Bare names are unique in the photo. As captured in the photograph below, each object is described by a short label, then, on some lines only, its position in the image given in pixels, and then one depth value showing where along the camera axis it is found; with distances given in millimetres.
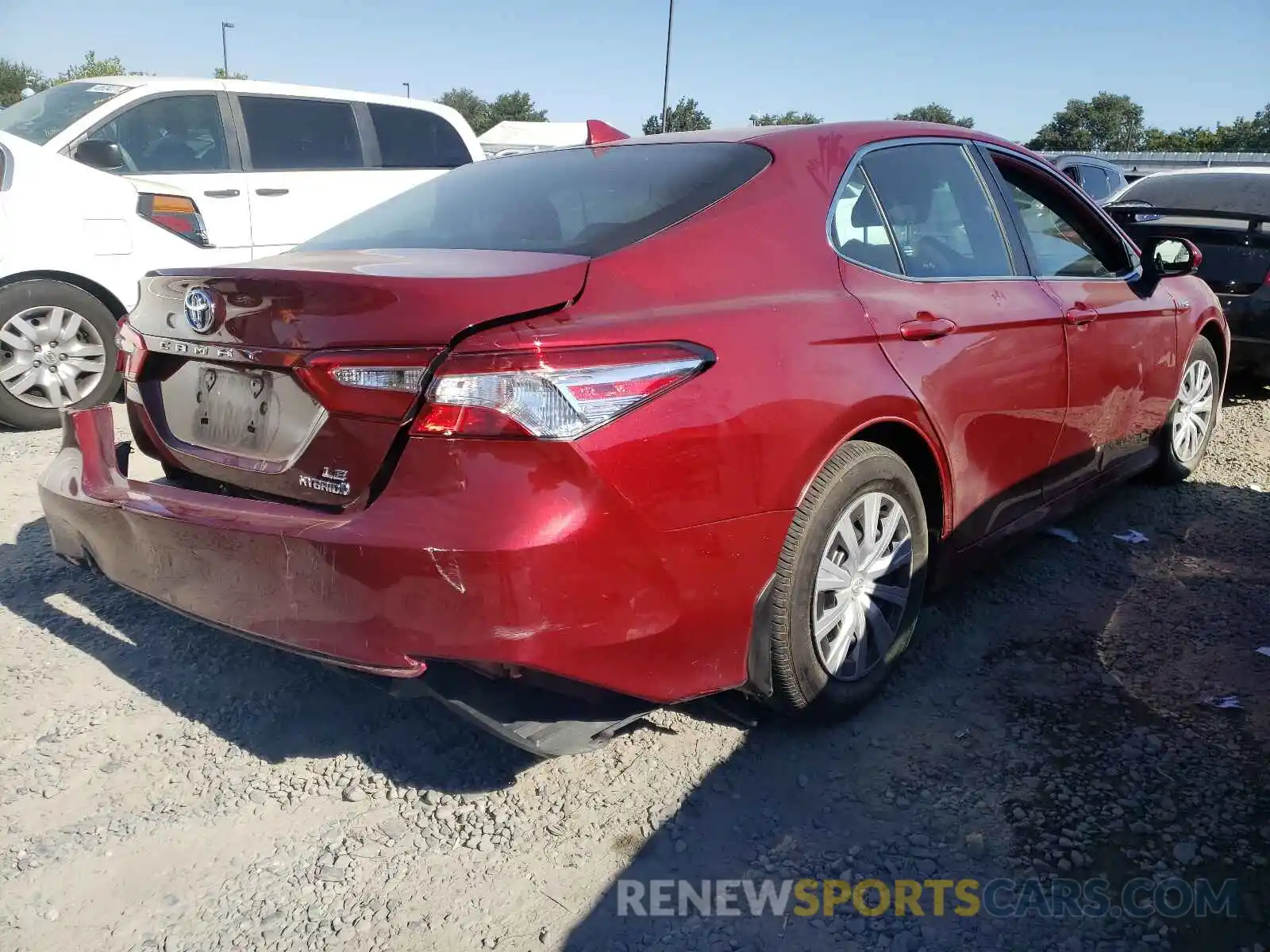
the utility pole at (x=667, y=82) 28636
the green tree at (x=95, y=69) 48344
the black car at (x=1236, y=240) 6168
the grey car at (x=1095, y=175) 14000
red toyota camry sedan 2014
